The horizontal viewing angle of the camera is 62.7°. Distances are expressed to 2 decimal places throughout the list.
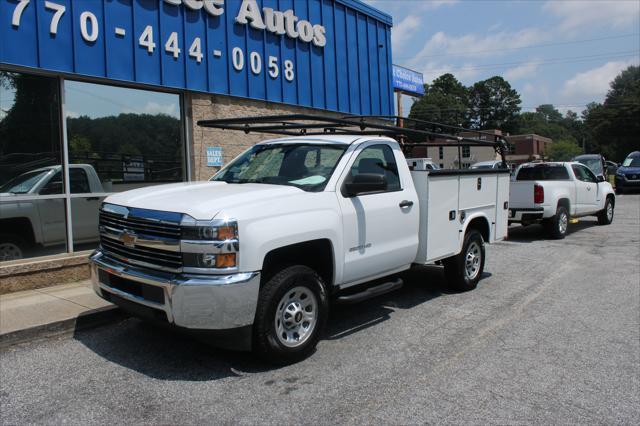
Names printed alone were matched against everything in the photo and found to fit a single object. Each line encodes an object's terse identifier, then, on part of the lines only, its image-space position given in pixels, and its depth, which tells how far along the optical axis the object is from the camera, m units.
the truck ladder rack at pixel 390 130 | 5.42
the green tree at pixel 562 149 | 80.72
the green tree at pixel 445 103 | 102.44
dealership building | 7.14
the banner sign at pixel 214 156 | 9.71
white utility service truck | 4.05
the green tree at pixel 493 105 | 117.69
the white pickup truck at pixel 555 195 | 12.12
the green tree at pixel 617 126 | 70.56
